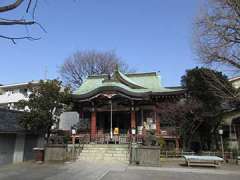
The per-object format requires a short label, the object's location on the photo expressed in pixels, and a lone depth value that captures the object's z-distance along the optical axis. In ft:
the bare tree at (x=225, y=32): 35.06
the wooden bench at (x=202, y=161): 43.78
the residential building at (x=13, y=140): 48.85
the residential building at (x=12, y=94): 130.41
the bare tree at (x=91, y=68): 127.75
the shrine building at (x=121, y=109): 66.23
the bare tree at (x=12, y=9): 13.43
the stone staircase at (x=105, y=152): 51.42
